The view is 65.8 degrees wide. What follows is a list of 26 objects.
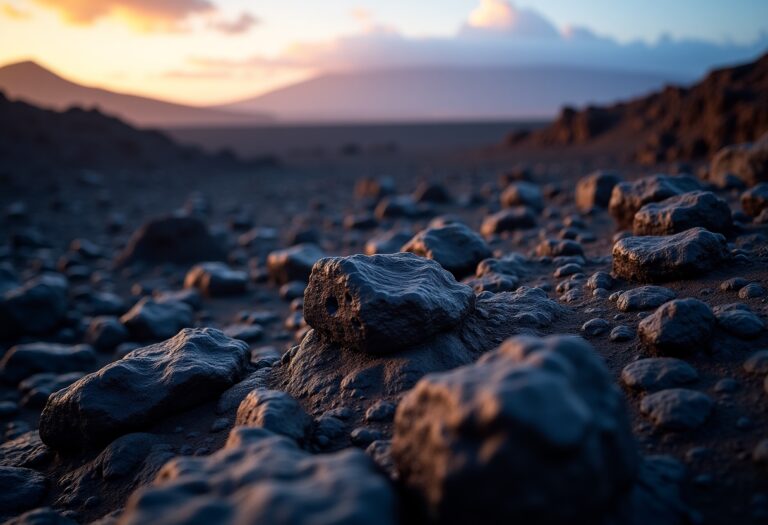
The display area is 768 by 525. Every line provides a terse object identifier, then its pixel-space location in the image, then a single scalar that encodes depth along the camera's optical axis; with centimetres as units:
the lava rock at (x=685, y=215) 344
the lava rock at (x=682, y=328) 239
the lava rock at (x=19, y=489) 253
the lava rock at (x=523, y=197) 716
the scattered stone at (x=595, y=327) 278
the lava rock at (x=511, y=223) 589
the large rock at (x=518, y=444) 141
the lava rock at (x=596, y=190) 629
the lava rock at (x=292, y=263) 586
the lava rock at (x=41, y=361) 447
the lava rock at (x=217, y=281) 603
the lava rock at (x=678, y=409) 205
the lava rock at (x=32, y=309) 527
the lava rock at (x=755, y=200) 406
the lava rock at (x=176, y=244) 752
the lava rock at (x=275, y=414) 218
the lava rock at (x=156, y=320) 492
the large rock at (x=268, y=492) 143
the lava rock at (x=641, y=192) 409
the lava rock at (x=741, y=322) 242
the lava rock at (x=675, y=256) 300
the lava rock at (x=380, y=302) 252
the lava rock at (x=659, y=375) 226
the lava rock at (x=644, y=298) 288
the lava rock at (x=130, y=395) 273
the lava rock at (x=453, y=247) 411
